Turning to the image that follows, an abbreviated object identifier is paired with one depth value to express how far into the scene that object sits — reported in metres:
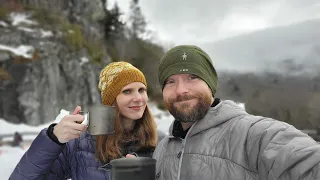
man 1.08
